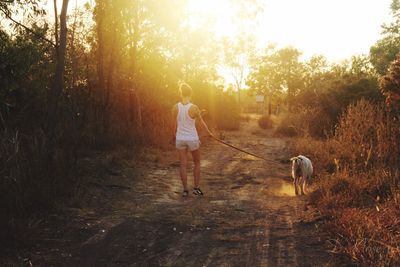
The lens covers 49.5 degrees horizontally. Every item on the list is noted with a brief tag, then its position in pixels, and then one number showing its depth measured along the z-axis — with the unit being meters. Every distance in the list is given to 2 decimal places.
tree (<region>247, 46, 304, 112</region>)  60.28
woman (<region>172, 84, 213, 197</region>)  8.15
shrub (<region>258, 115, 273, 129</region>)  35.03
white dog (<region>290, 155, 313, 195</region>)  8.95
